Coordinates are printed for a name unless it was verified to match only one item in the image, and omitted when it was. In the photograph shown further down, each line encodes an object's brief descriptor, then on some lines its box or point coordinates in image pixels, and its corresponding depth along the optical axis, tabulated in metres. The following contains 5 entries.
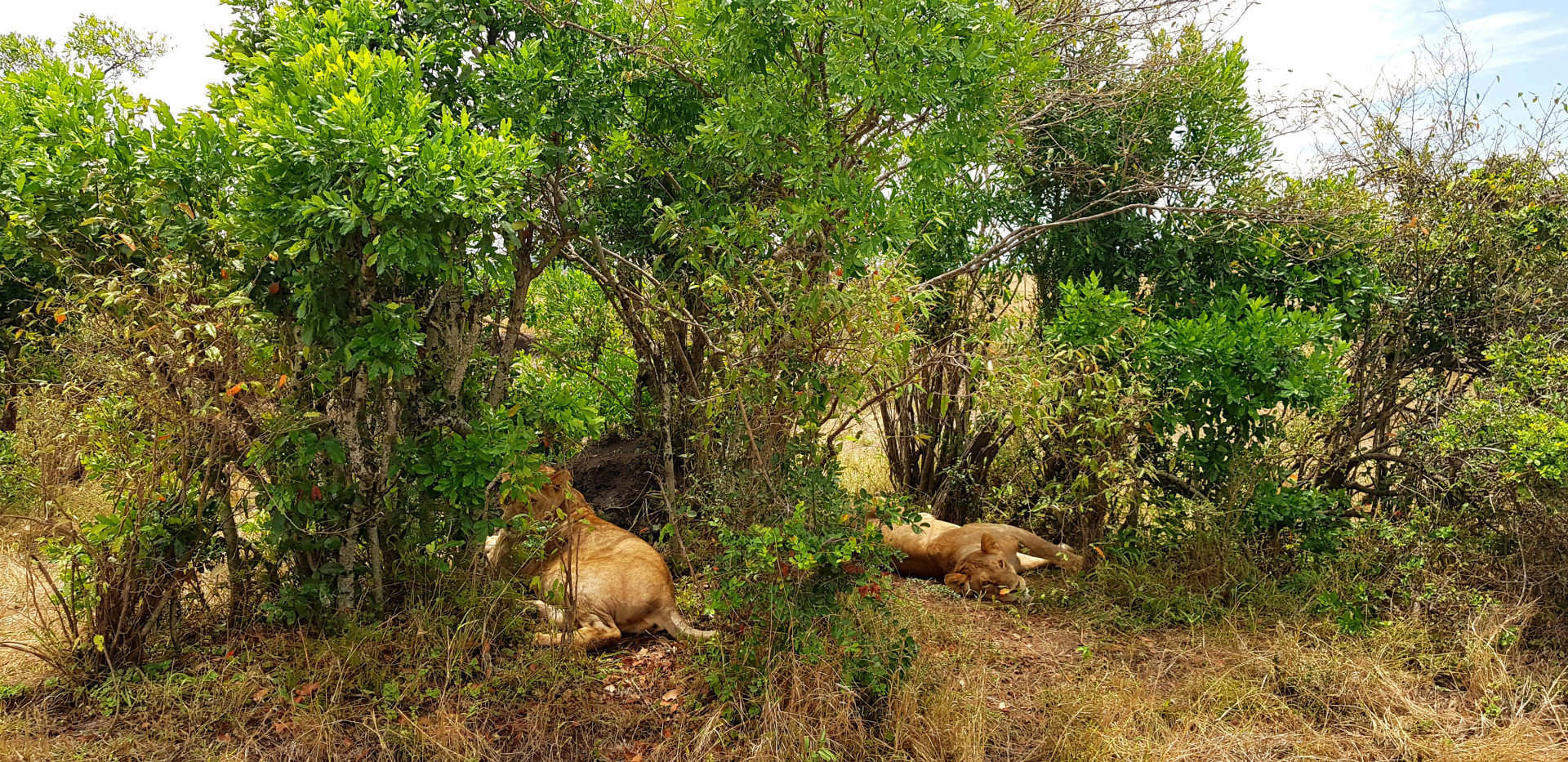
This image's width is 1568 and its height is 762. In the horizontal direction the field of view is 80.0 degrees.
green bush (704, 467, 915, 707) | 3.94
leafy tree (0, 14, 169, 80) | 9.40
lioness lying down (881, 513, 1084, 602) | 5.85
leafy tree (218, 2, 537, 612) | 3.43
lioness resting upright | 4.67
